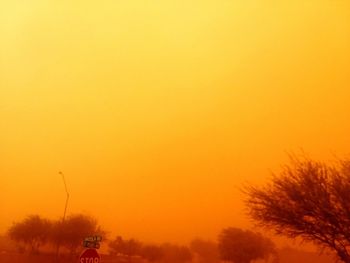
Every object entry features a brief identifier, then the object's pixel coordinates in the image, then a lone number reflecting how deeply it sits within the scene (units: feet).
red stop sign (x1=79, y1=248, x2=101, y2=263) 37.81
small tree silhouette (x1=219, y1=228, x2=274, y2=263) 93.45
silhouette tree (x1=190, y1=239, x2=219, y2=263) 98.37
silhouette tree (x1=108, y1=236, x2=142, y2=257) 93.68
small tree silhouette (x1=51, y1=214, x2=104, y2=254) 89.59
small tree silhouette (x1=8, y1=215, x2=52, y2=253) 94.63
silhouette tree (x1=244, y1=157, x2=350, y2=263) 46.73
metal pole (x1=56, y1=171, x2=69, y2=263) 94.03
